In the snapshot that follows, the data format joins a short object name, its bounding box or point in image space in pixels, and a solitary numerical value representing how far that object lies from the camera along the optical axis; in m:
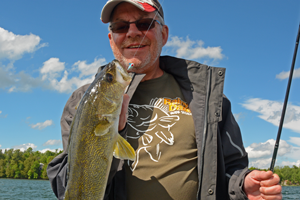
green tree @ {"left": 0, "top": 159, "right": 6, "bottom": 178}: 108.19
